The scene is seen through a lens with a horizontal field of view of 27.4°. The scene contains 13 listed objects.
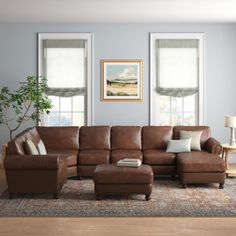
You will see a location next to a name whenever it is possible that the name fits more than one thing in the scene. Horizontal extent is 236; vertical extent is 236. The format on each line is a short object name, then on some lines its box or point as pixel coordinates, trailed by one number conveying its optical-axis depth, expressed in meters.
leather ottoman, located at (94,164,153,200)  6.18
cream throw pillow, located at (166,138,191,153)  7.82
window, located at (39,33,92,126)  9.18
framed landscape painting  9.19
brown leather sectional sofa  6.91
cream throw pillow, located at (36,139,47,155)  7.02
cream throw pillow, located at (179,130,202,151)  8.02
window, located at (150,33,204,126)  9.16
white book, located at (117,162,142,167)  6.42
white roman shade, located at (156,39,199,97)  9.16
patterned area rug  5.60
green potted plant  8.69
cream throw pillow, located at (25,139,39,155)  6.57
